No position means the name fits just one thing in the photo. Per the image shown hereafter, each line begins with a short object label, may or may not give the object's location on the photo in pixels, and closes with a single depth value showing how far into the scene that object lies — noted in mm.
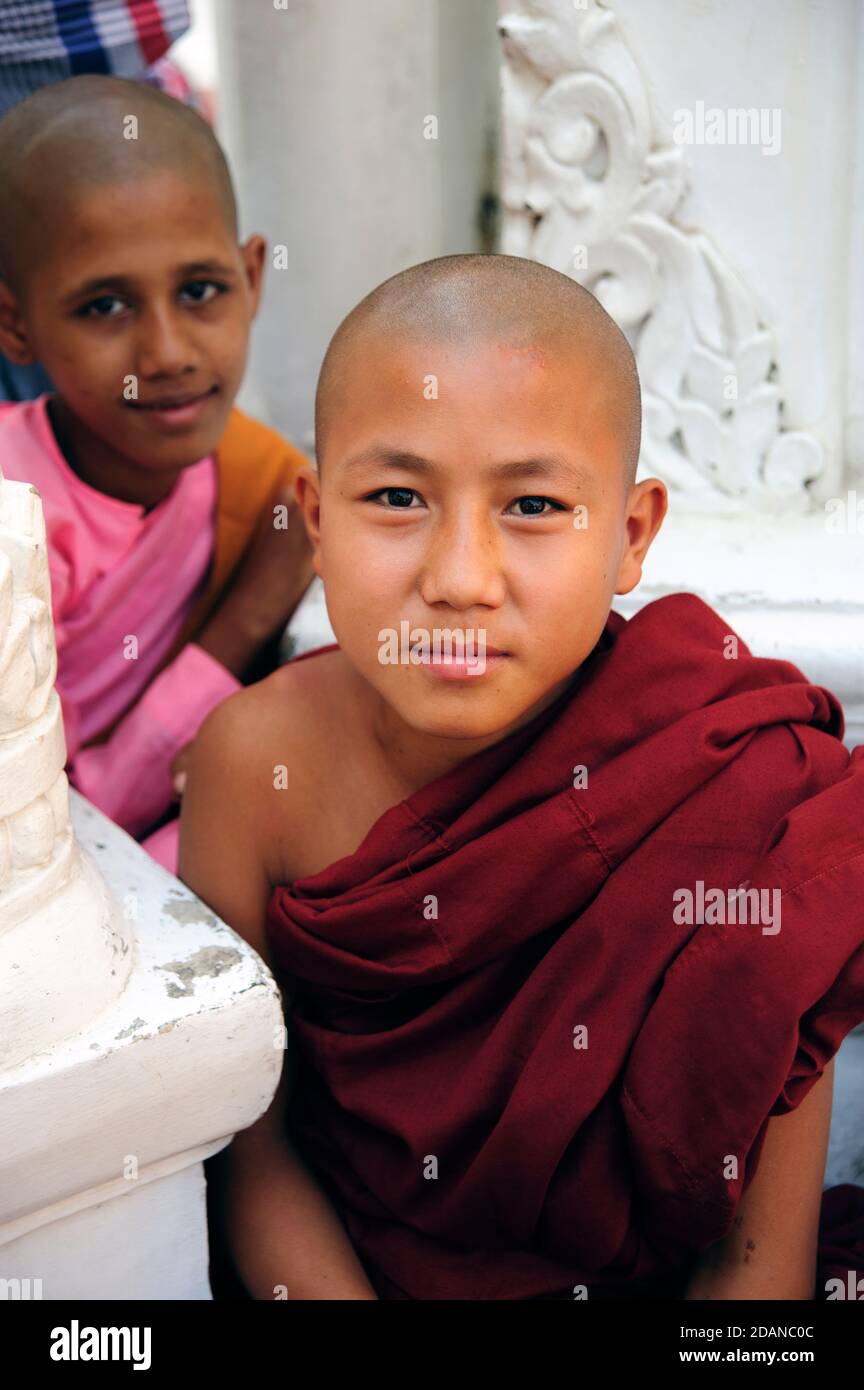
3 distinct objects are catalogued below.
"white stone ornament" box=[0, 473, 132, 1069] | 1229
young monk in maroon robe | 1342
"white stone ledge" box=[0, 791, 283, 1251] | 1280
